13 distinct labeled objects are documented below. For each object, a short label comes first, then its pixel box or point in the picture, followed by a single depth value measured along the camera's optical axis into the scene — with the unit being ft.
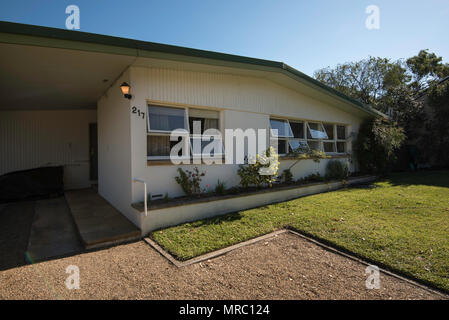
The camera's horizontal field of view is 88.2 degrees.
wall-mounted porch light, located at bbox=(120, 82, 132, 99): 15.06
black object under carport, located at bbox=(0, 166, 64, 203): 21.97
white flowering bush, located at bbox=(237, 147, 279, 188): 19.67
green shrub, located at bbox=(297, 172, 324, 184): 26.81
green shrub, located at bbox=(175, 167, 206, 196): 17.20
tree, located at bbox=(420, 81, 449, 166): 42.01
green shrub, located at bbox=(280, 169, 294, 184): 24.64
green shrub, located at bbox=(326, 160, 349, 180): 29.78
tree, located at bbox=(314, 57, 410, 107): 69.97
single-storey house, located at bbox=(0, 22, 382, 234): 13.88
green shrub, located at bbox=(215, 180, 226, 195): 18.78
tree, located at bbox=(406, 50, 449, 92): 76.18
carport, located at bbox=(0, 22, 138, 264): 12.34
